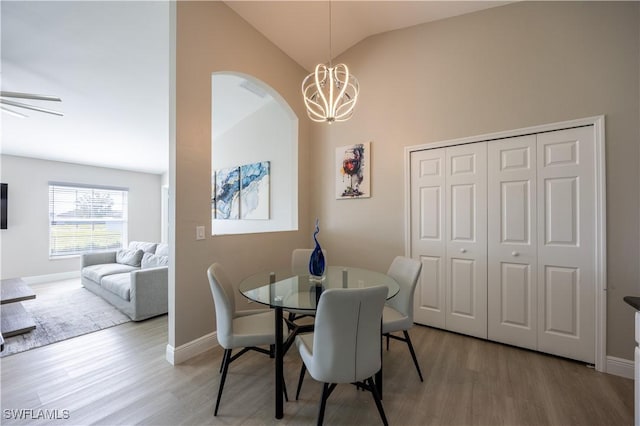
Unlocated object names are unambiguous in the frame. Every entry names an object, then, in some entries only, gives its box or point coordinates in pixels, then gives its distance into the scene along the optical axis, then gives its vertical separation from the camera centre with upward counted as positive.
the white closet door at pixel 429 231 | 2.82 -0.20
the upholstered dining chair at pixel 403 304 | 1.93 -0.73
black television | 4.49 +0.13
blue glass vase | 2.03 -0.40
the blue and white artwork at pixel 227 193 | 4.56 +0.35
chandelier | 1.86 +0.89
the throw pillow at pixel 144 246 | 4.52 -0.61
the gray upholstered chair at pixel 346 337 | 1.27 -0.64
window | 5.22 -0.12
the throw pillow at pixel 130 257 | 4.58 -0.80
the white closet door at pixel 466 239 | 2.60 -0.26
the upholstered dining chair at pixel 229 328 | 1.62 -0.79
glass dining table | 1.58 -0.55
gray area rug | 2.57 -1.28
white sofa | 3.08 -0.92
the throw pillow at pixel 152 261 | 3.86 -0.73
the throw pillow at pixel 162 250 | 4.03 -0.59
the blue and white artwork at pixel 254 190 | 4.15 +0.37
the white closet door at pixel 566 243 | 2.15 -0.25
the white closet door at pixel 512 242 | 2.38 -0.27
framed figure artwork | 3.22 +0.54
